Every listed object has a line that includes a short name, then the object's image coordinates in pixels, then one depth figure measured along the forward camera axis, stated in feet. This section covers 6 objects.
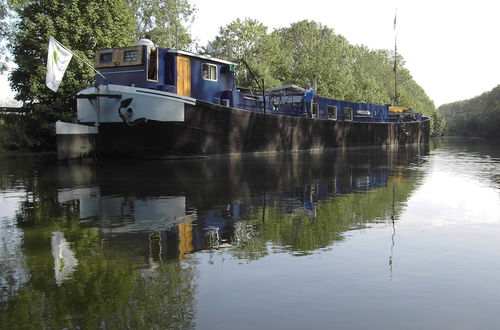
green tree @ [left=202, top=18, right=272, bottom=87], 140.67
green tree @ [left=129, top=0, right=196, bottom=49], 125.49
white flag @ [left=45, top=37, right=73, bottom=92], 52.60
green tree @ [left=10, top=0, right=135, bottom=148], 81.71
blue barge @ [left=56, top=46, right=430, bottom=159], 59.62
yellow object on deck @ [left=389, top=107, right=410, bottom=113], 130.76
